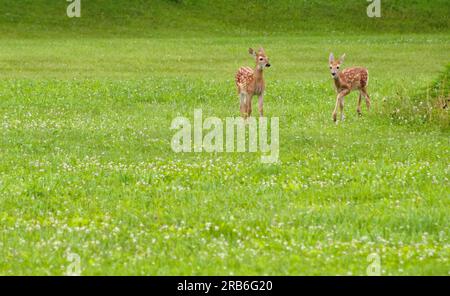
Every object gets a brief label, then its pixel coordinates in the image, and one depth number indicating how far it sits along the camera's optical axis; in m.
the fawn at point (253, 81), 22.55
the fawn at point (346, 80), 22.91
